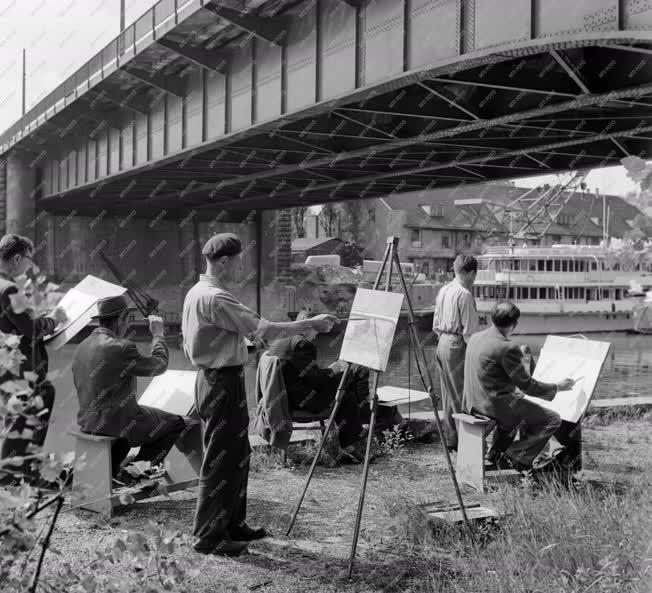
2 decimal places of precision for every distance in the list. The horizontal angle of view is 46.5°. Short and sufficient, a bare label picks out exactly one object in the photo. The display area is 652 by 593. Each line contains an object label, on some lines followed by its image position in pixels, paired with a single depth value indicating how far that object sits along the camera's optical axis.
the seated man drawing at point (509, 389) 5.96
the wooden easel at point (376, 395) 4.71
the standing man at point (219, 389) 4.64
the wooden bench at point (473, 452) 6.03
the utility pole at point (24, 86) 35.19
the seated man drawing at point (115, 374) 5.24
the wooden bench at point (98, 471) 5.20
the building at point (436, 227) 63.50
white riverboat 40.19
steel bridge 8.78
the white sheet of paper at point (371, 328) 4.82
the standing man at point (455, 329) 7.51
